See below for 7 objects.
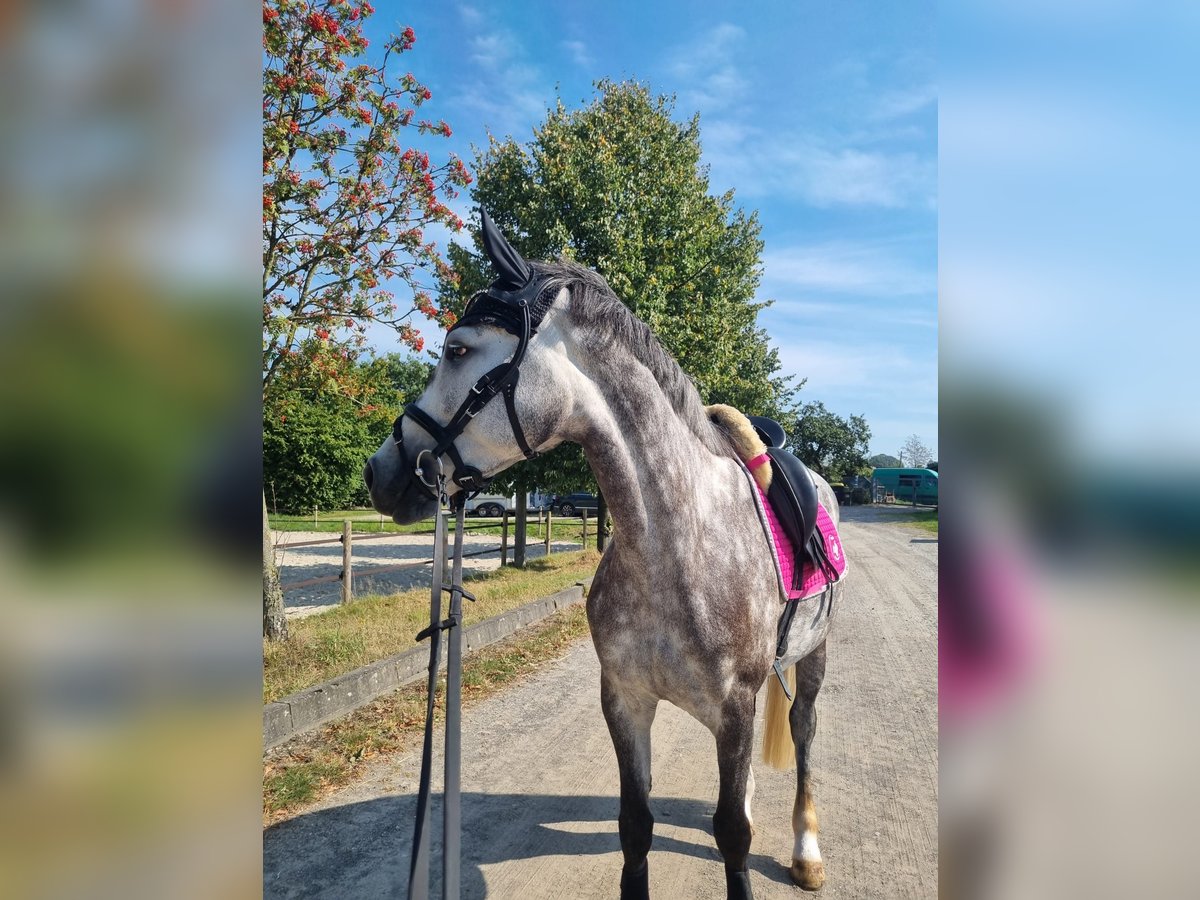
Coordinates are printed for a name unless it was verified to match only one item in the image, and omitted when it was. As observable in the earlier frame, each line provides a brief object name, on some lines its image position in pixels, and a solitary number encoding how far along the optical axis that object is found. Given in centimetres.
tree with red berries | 473
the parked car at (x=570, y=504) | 3256
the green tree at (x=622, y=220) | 1005
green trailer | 4360
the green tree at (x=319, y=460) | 2378
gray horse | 208
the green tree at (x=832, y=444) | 5141
